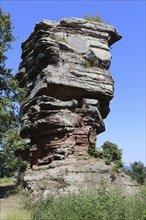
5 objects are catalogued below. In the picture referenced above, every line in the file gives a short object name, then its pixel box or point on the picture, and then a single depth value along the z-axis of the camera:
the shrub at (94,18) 23.94
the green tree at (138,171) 62.84
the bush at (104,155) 19.17
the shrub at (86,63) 21.61
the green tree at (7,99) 18.19
